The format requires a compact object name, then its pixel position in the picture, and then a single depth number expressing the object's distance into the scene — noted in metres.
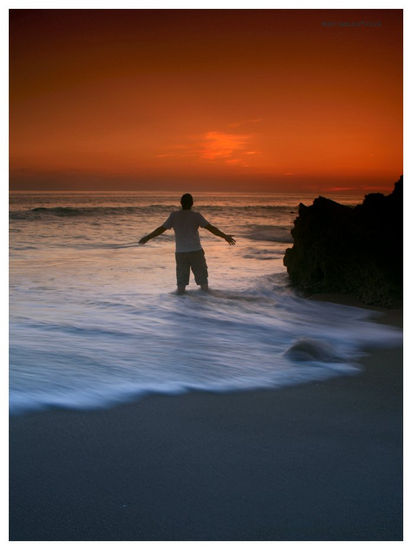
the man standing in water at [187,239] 8.17
